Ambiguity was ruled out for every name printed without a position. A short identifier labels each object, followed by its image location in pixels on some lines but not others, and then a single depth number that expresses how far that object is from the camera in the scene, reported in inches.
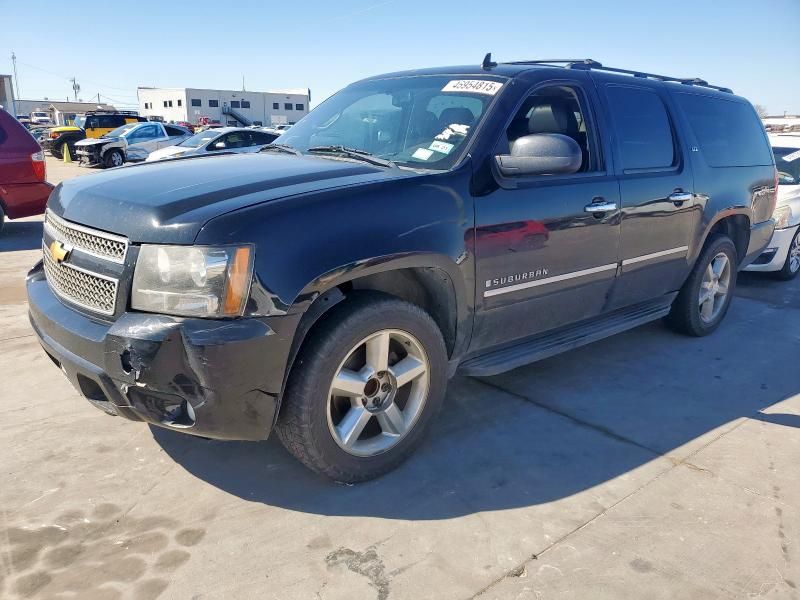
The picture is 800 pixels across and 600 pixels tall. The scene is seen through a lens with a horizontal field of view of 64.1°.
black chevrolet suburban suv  95.1
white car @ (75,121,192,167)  837.2
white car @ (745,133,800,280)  279.0
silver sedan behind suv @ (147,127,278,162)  615.2
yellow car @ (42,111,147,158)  1012.5
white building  2363.4
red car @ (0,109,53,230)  325.7
